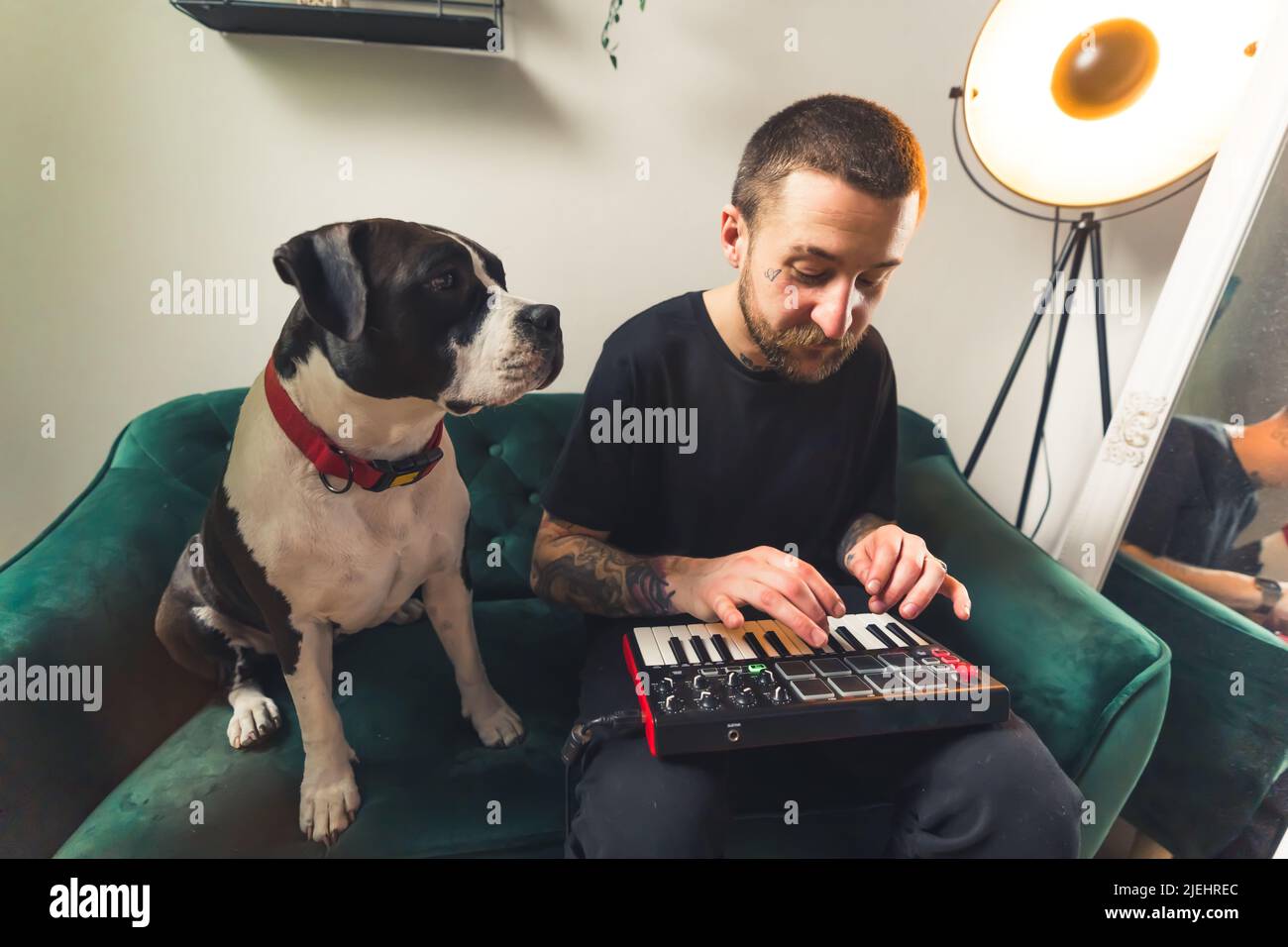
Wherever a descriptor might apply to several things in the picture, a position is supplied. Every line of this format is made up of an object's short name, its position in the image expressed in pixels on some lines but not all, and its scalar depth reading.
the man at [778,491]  0.65
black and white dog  0.67
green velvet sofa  0.73
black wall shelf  0.94
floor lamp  0.93
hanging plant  1.06
